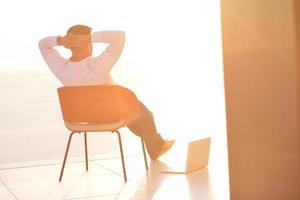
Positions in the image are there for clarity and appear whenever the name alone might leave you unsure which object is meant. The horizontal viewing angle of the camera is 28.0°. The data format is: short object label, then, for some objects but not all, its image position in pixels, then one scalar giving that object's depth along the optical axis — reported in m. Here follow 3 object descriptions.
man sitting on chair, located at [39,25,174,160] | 4.42
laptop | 4.33
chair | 4.14
